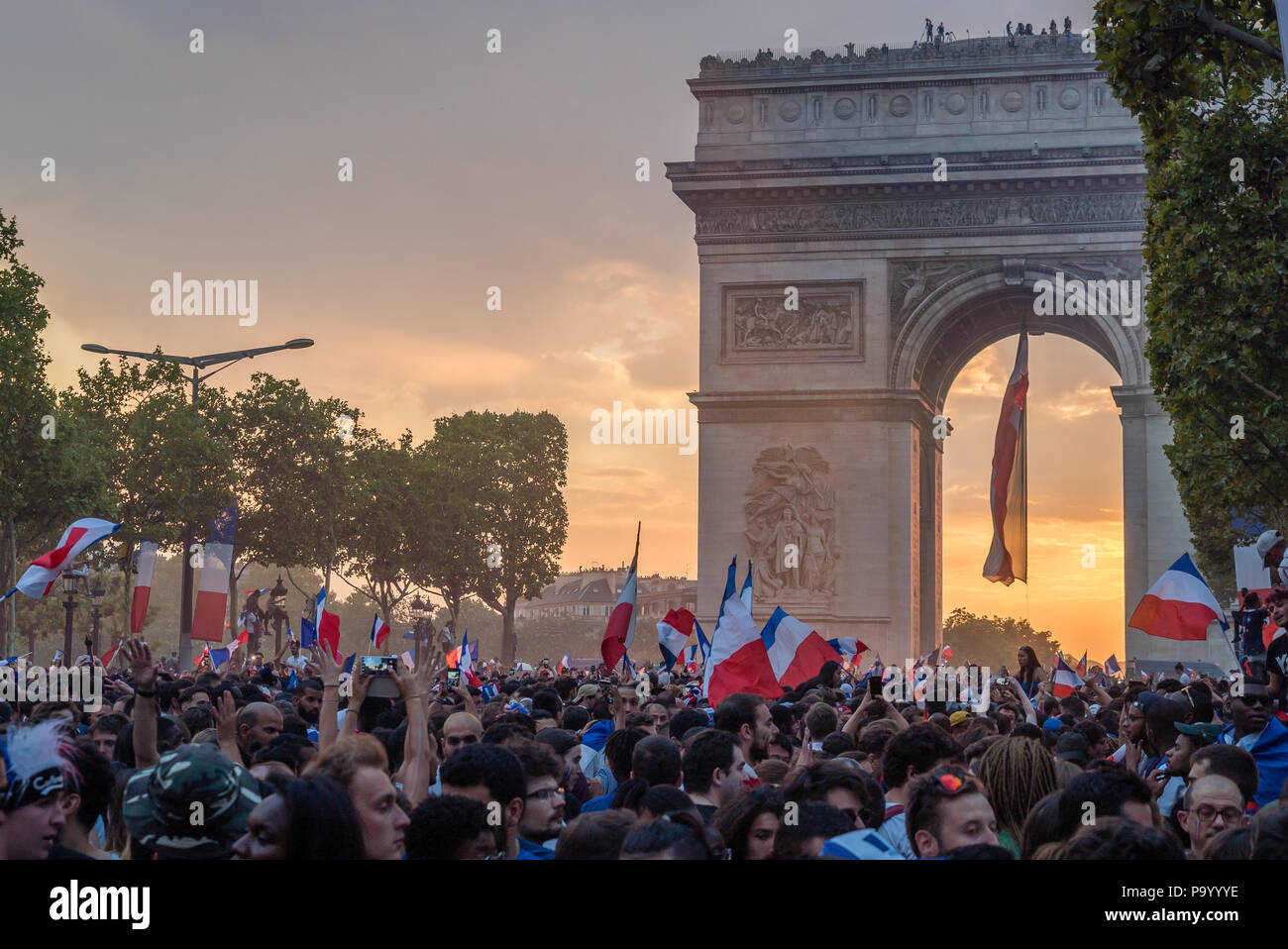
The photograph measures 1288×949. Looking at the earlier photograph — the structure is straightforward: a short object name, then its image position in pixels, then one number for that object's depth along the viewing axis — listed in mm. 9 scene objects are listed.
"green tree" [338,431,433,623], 66000
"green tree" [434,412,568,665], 70375
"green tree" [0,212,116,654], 32969
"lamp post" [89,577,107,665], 34031
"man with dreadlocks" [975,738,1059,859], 6555
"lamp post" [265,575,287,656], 42219
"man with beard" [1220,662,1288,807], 8211
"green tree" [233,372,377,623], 60500
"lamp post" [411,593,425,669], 48294
